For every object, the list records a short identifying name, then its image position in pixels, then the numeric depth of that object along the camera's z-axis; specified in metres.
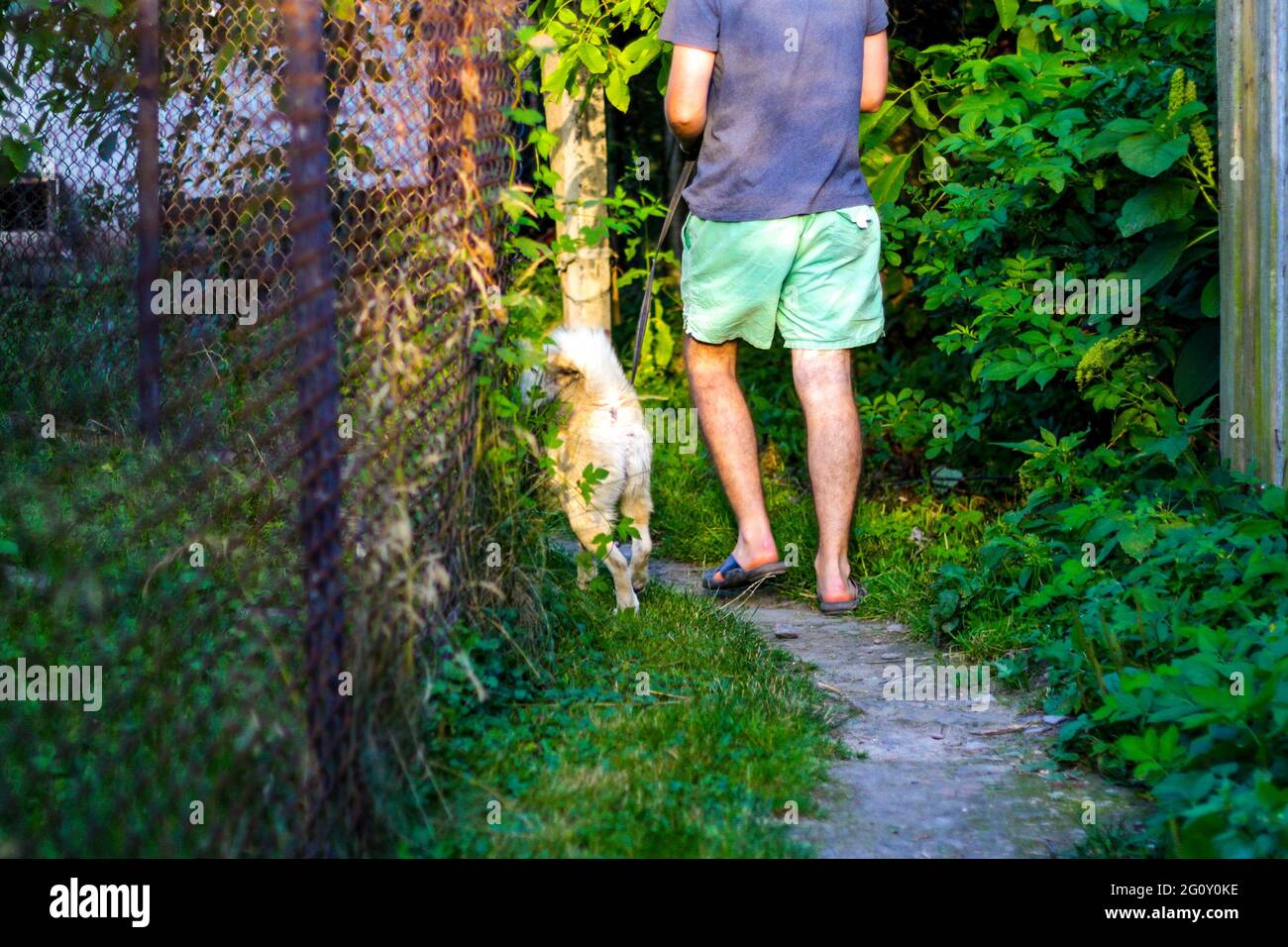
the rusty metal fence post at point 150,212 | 5.53
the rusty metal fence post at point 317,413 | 2.24
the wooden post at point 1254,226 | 3.67
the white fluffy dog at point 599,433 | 4.27
